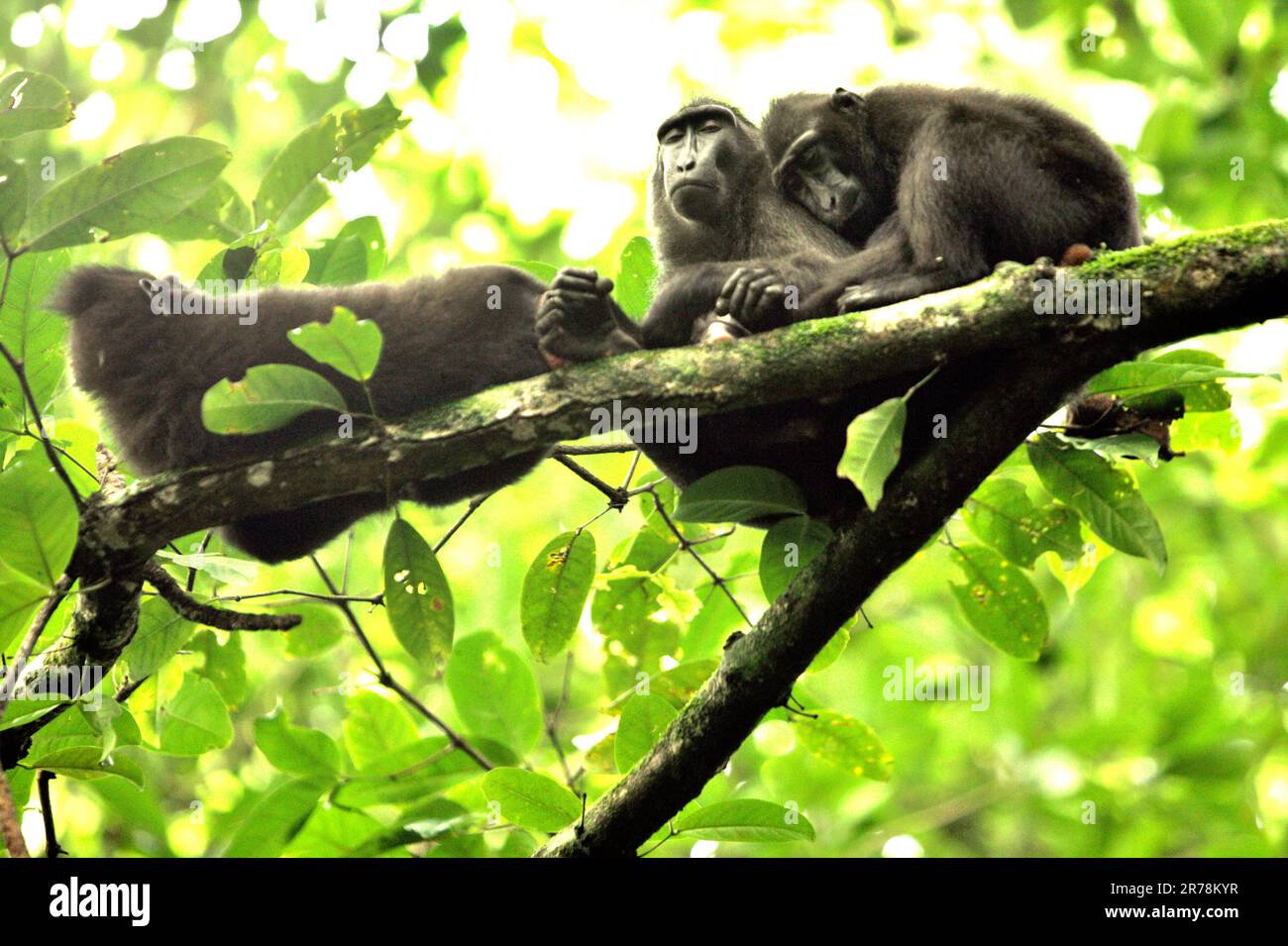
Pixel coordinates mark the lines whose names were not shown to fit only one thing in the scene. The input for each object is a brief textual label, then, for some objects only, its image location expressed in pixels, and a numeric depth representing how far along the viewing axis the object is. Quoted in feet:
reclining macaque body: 11.94
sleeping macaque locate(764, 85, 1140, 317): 12.42
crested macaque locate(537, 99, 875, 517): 12.10
